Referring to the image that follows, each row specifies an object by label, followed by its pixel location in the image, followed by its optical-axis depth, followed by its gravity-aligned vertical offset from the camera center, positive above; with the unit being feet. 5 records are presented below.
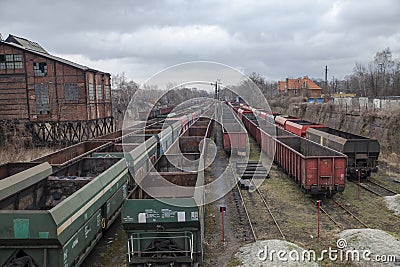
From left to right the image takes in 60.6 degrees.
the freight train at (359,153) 53.98 -8.01
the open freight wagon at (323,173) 44.11 -9.11
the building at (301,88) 257.55 +12.79
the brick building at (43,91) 86.12 +4.78
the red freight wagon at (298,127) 76.59 -5.48
